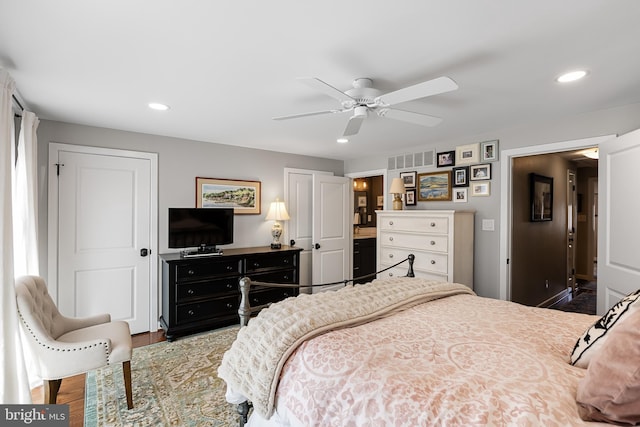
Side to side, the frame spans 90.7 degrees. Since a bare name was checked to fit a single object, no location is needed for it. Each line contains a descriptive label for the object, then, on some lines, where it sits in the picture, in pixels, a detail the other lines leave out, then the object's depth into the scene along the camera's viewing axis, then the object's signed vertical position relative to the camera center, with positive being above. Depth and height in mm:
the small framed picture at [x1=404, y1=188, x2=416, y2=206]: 4348 +229
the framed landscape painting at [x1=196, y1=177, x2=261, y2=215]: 4102 +257
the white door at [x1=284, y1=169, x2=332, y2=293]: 4895 +7
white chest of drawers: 3469 -342
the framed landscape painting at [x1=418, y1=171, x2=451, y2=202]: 4008 +354
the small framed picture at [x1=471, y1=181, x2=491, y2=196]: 3616 +294
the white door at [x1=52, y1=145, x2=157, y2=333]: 3320 -251
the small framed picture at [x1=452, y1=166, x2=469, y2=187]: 3803 +454
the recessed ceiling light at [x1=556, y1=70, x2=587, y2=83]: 2045 +917
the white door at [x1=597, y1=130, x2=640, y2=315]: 2303 -46
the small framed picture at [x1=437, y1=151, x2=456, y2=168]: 3925 +694
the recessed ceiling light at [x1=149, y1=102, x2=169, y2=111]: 2695 +933
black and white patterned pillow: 1170 -458
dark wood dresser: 3473 -848
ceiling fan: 1727 +714
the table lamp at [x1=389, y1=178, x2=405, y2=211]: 4191 +313
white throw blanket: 1451 -572
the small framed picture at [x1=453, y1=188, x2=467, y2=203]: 3834 +228
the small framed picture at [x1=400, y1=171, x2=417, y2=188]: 4367 +489
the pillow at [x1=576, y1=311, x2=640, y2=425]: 889 -494
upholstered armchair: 2027 -912
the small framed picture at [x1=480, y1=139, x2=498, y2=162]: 3527 +711
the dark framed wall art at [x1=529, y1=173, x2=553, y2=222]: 4141 +226
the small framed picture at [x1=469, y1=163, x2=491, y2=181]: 3613 +485
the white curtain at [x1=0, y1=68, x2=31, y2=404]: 1805 -441
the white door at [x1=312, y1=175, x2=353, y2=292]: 4887 -251
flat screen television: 3670 -164
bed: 1027 -595
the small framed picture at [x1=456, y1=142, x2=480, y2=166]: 3692 +714
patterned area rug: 2146 -1389
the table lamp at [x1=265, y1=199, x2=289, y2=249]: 4504 -37
